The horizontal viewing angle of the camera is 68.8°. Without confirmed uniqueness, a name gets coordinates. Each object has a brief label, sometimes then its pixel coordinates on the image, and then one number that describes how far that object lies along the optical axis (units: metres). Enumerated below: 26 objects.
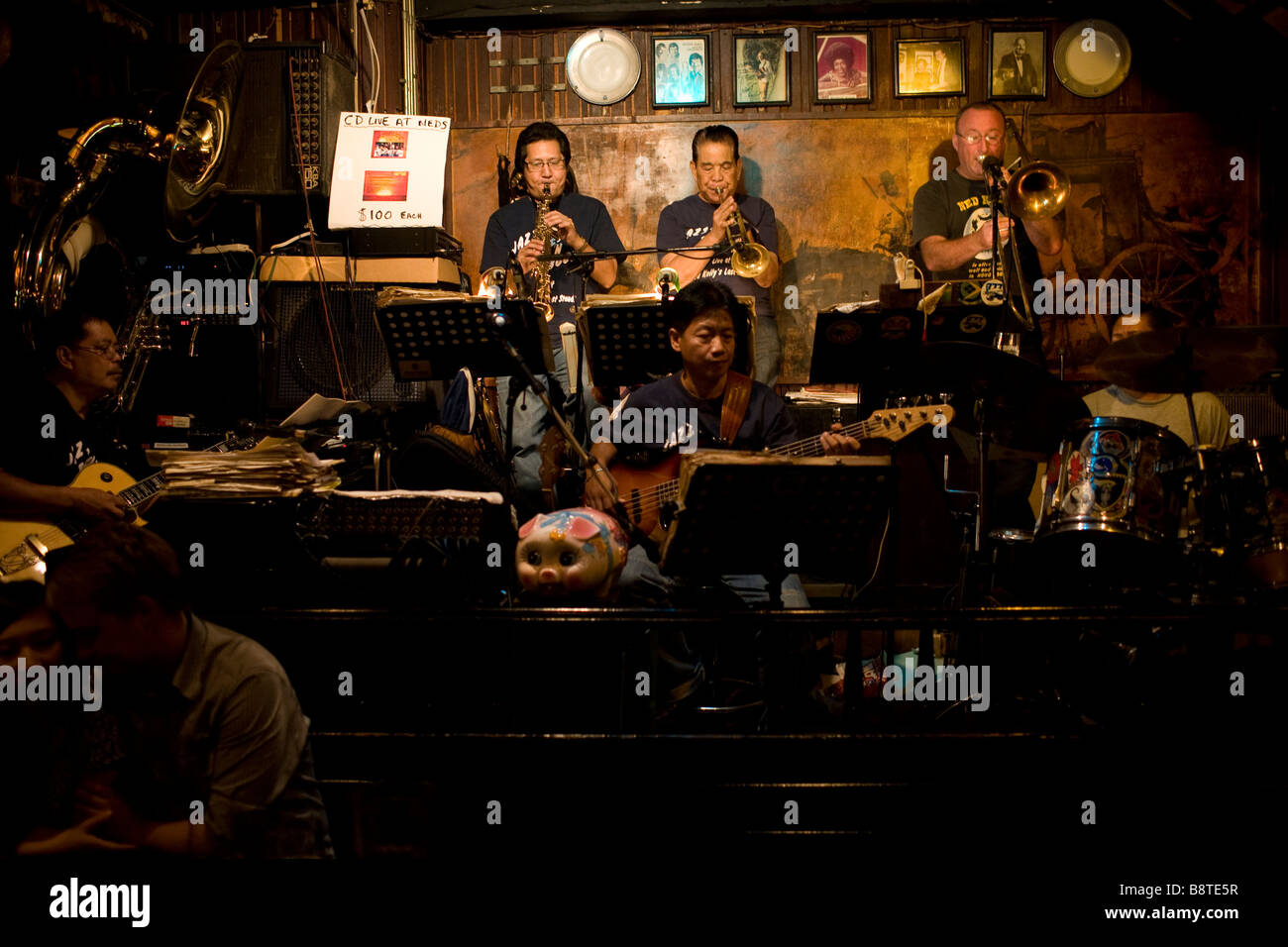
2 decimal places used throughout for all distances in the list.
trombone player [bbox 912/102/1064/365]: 6.42
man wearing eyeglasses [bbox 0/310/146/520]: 4.30
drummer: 5.67
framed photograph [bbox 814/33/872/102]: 7.72
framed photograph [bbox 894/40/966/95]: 7.66
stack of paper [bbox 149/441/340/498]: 3.47
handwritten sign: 6.49
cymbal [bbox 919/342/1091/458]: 4.01
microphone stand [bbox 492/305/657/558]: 3.91
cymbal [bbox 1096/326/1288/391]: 4.33
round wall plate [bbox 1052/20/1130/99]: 7.55
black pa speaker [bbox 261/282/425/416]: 6.41
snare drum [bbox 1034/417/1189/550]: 4.24
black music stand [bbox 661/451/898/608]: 3.06
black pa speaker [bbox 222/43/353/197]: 6.87
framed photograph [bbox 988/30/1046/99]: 7.62
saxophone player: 6.16
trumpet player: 6.76
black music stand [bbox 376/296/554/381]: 4.03
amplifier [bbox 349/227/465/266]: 6.58
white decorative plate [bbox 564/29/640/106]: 7.77
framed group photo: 7.79
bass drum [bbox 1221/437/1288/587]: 4.22
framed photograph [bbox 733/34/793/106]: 7.77
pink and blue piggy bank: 3.62
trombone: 5.85
